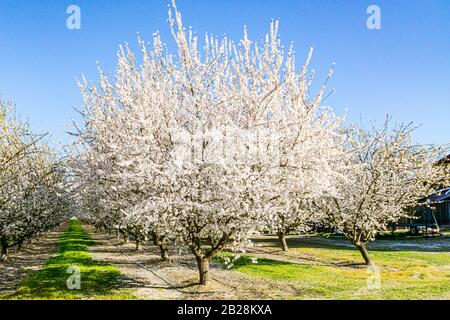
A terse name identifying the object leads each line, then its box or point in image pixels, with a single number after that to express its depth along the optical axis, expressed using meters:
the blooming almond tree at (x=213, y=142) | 9.88
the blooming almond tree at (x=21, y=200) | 19.62
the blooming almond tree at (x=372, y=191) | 16.08
